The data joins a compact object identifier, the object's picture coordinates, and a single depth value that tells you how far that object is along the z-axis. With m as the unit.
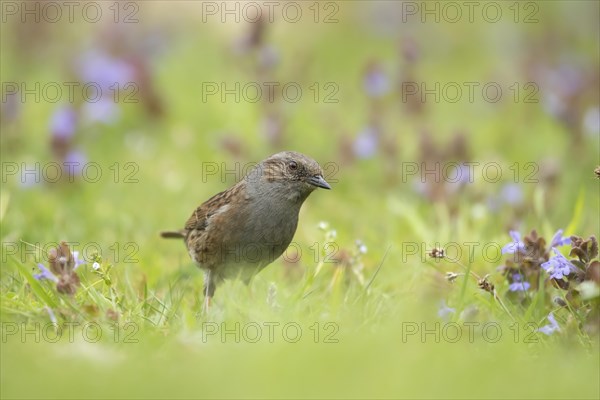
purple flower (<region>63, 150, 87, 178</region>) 15.79
